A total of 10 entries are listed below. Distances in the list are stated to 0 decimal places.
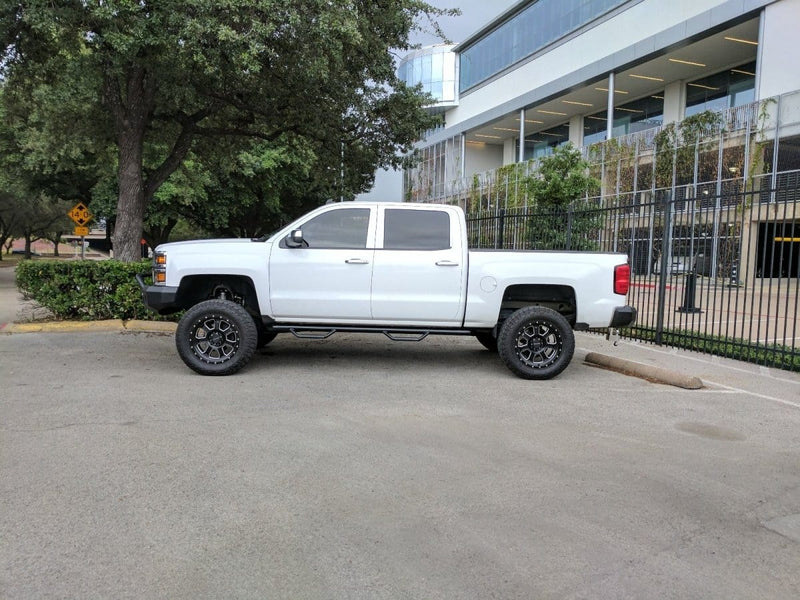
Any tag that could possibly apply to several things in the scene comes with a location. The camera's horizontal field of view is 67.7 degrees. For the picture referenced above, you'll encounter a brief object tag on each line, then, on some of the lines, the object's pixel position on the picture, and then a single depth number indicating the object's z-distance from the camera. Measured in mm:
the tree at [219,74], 8750
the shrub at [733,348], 8295
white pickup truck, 7191
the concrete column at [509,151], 43438
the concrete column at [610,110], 28686
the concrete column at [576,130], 36625
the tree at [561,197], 12836
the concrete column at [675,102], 29844
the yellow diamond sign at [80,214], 24141
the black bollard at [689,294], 11648
